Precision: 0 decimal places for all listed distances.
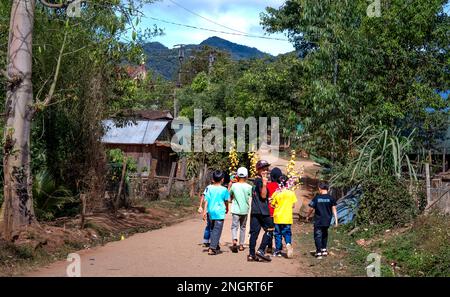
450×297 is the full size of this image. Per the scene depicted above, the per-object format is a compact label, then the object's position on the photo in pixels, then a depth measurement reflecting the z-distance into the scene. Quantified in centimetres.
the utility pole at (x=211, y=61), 4446
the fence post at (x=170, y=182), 2145
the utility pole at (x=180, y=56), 3803
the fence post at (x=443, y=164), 2103
